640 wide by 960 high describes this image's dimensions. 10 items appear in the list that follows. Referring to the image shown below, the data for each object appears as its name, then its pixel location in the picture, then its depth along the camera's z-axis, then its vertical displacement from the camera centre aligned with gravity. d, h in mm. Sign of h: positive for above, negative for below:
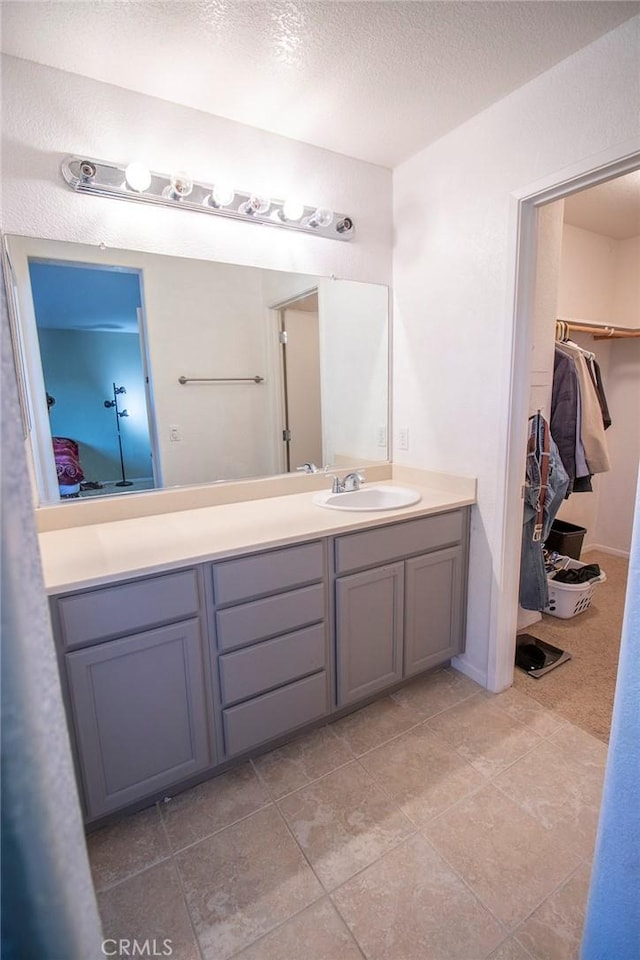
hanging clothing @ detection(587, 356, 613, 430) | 2554 +0
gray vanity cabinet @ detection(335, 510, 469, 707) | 1704 -839
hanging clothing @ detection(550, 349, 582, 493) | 2414 -110
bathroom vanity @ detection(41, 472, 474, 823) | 1268 -755
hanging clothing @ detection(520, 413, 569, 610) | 2111 -518
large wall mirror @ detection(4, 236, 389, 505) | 1578 +119
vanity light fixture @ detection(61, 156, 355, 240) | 1515 +749
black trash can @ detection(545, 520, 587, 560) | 2830 -936
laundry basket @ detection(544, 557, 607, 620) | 2559 -1178
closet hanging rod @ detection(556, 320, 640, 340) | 2761 +386
